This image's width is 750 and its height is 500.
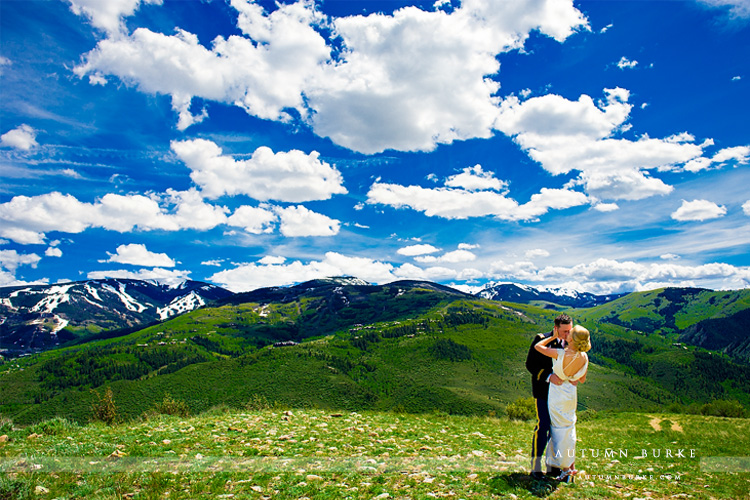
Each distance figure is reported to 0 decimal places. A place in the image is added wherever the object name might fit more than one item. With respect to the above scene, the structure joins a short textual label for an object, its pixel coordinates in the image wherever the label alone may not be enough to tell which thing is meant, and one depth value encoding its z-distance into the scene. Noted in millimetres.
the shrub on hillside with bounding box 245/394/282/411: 22589
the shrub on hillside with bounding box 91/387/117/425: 22000
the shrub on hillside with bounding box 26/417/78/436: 13664
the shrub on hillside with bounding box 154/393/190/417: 22922
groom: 9530
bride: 9000
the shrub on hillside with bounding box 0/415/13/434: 13292
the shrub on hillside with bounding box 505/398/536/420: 40266
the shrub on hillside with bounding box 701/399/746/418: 41031
